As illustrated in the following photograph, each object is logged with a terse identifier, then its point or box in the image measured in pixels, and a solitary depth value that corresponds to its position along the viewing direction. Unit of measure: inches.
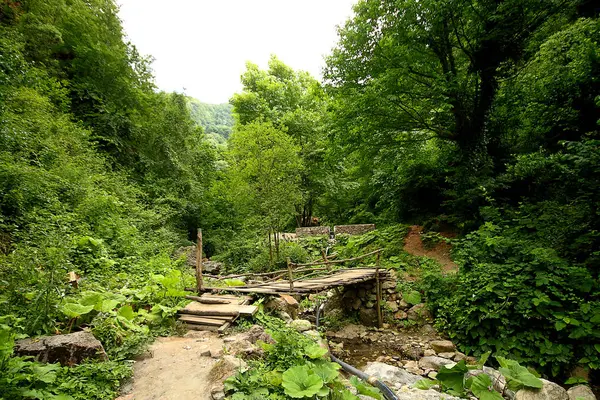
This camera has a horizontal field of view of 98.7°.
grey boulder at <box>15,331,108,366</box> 111.8
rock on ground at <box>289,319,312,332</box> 211.0
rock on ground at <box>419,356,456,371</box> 207.9
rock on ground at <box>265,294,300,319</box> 235.7
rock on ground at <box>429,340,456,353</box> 227.9
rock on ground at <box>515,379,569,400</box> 144.4
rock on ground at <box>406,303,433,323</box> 276.4
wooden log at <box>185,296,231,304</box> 220.5
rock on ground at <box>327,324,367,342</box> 269.4
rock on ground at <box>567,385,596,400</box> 158.4
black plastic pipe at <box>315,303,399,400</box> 138.0
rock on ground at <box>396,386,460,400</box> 145.8
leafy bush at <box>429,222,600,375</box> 179.7
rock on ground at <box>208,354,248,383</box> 126.0
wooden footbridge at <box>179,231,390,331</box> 197.6
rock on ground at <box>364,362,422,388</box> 176.7
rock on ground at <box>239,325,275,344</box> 164.7
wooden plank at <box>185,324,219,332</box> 188.1
